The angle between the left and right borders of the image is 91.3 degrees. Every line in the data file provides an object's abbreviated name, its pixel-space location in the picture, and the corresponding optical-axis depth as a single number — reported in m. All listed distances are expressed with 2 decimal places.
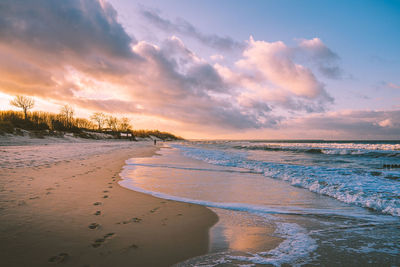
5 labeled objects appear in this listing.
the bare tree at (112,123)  124.00
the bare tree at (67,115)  84.44
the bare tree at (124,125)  135.12
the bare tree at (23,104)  62.28
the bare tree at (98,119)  115.00
